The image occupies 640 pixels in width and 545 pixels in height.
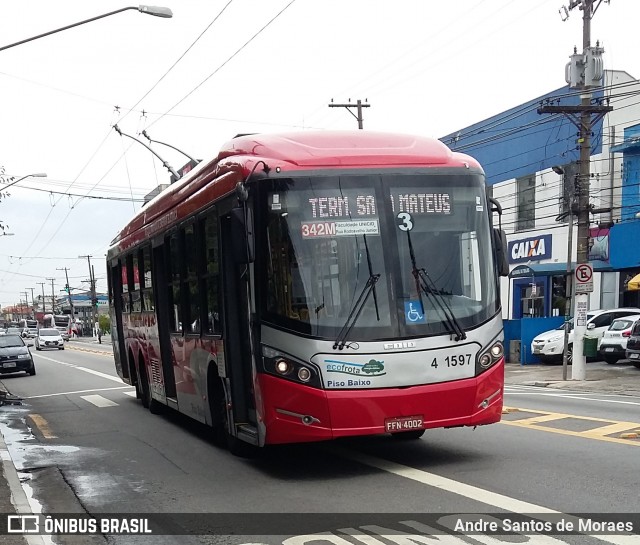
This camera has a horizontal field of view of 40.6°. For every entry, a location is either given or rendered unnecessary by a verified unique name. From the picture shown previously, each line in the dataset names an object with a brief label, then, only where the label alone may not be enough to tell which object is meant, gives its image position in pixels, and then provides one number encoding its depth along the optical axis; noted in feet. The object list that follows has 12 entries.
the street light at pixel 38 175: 92.46
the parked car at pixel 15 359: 97.50
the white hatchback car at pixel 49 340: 196.95
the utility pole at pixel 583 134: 73.61
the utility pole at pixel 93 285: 290.23
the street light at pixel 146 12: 45.24
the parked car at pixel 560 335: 91.66
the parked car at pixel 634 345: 77.82
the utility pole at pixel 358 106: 107.45
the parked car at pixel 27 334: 316.93
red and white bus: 26.66
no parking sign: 70.59
